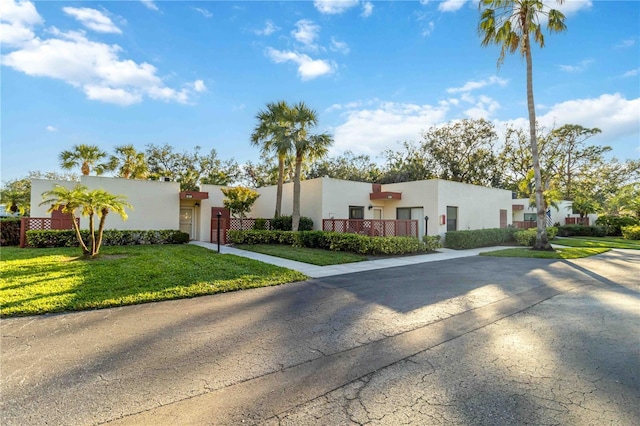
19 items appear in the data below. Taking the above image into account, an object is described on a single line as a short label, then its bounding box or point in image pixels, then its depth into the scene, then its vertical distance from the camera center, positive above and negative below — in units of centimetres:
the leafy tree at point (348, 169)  2994 +501
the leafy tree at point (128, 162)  2036 +353
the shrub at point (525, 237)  1648 -76
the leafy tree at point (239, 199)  1669 +99
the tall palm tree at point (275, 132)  1524 +438
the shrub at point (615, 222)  2389 +18
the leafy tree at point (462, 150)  2917 +691
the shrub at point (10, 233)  1388 -88
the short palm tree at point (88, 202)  891 +38
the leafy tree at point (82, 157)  1769 +329
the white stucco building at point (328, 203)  1555 +88
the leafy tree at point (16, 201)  2202 +92
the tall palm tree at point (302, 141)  1539 +386
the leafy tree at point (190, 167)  2825 +474
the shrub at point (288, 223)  1620 -26
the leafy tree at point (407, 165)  2888 +549
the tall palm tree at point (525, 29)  1334 +857
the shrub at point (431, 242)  1381 -94
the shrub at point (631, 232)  2070 -52
